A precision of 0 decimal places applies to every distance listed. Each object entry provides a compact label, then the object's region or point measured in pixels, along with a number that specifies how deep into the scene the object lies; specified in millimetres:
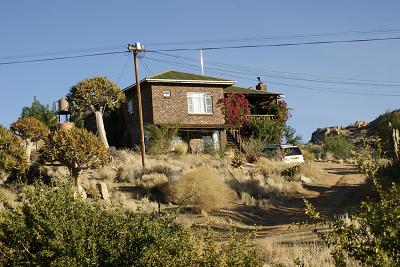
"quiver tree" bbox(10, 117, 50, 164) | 30297
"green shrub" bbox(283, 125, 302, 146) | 45156
